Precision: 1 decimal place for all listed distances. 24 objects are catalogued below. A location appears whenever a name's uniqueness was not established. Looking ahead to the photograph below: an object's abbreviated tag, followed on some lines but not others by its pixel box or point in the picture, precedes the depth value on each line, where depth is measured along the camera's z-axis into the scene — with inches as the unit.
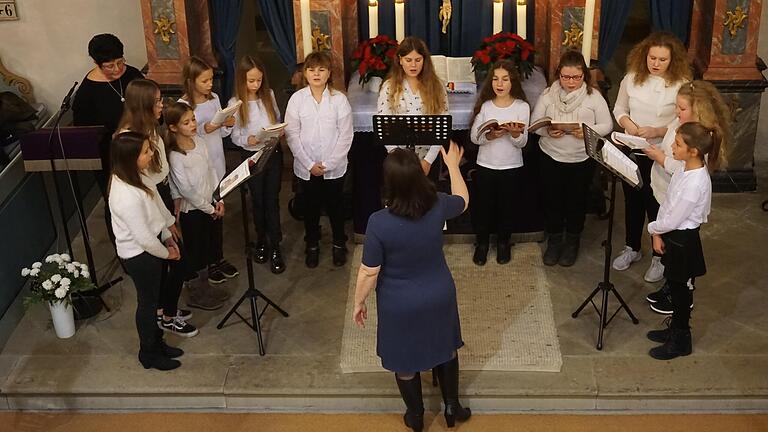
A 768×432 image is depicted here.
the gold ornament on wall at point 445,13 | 278.2
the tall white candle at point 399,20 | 266.7
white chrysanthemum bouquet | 227.1
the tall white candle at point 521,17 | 262.1
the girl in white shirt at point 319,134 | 243.4
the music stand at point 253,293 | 207.3
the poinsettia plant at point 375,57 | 266.2
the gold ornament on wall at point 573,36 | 269.6
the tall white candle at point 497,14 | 268.1
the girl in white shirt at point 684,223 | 197.8
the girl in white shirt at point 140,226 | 197.0
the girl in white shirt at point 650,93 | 232.1
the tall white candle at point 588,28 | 250.7
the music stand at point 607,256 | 201.8
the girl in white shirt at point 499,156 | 237.6
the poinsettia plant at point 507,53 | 261.6
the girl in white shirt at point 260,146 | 242.2
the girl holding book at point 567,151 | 238.8
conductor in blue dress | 174.1
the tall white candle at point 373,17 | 272.1
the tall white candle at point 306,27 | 262.1
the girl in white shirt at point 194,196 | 218.4
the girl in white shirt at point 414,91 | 240.3
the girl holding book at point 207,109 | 233.5
